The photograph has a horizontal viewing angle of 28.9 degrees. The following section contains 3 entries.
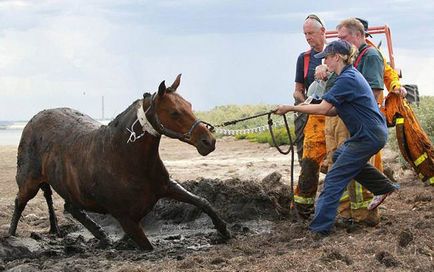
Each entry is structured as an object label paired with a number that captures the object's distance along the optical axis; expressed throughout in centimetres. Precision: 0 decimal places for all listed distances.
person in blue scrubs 814
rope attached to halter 860
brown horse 831
